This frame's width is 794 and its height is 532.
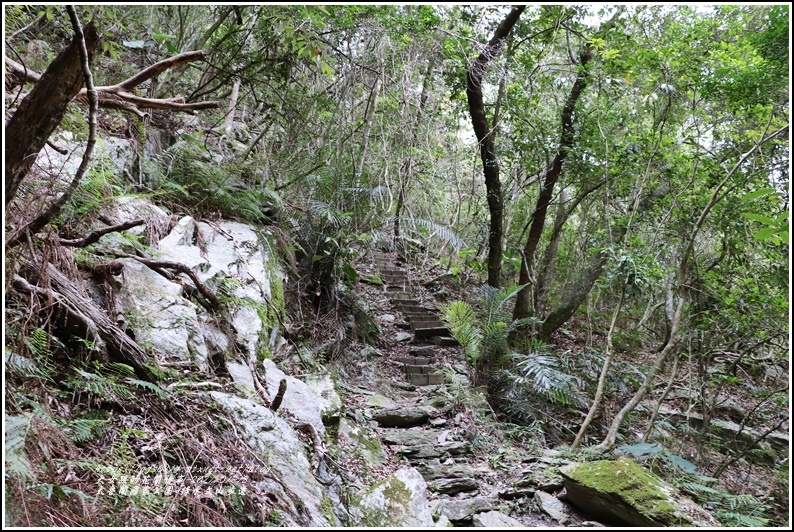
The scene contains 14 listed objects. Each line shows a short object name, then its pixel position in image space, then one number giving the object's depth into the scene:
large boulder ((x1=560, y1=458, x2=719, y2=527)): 3.11
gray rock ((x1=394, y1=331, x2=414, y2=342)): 7.92
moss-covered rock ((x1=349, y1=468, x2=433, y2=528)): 2.74
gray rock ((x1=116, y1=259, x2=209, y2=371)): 2.54
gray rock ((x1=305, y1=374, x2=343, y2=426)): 4.01
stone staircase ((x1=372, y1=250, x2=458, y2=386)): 6.75
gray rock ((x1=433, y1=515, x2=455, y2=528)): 3.09
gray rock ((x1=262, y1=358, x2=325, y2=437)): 3.45
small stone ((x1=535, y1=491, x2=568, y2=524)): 3.62
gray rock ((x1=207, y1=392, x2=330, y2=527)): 2.34
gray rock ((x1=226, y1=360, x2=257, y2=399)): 2.96
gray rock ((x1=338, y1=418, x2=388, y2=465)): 3.91
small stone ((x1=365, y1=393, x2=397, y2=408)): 5.37
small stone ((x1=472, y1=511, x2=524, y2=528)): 3.34
